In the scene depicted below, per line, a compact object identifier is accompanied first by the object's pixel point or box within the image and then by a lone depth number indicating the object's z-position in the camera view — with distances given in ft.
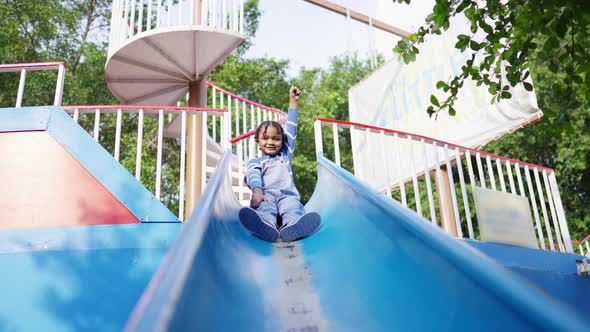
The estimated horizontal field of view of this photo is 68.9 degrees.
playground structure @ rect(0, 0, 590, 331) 3.31
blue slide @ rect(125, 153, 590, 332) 2.89
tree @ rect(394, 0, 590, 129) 5.54
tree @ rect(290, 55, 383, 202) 47.09
